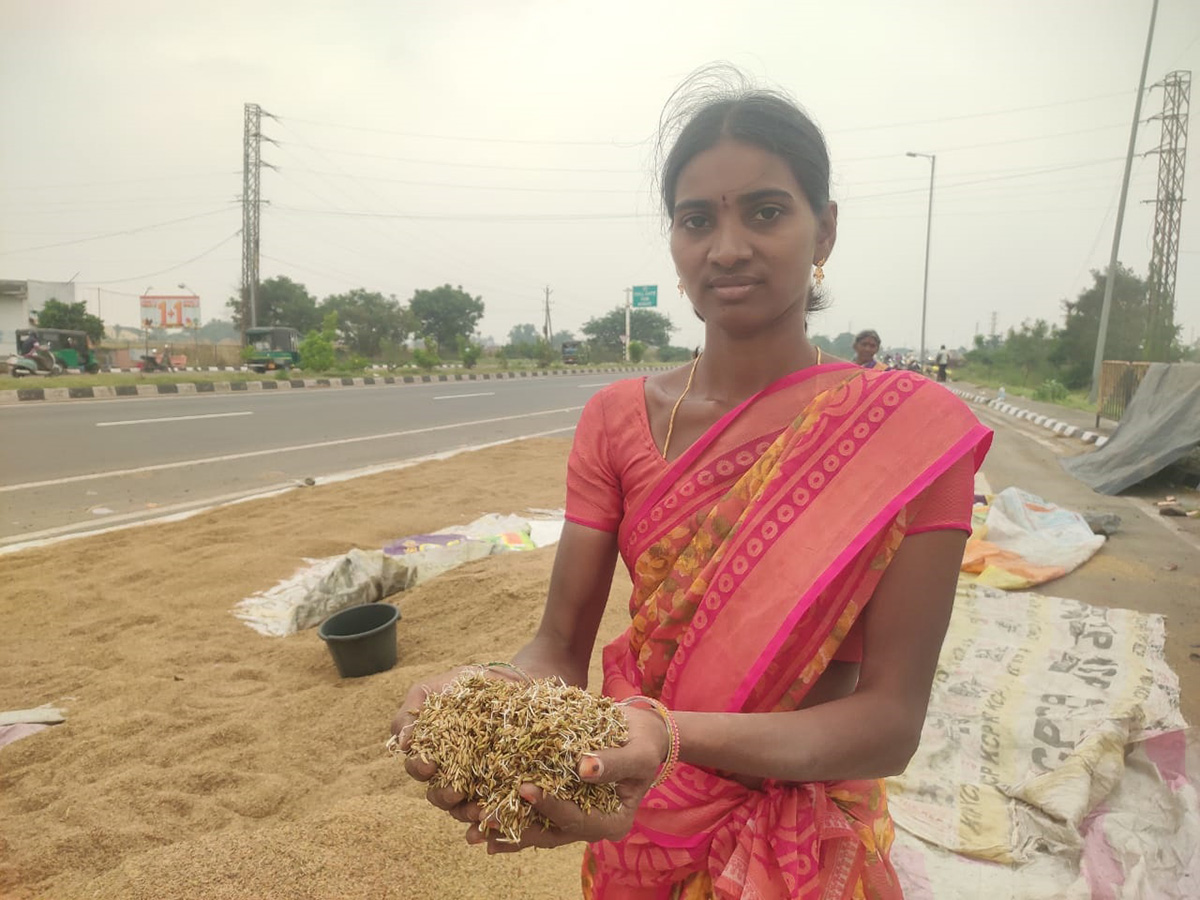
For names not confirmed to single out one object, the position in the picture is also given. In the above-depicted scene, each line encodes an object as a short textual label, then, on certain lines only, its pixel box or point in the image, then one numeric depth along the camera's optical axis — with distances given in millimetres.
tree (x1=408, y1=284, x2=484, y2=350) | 53625
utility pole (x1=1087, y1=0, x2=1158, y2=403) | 15586
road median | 15008
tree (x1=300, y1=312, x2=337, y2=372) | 25609
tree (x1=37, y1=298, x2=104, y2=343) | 30984
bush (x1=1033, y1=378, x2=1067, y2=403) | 20500
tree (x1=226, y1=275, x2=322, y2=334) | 44688
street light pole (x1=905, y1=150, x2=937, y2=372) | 28698
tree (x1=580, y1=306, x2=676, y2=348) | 67062
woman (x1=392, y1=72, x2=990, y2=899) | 1037
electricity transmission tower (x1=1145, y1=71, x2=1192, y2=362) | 15720
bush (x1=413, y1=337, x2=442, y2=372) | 33156
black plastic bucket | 3494
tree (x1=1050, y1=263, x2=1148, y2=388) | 23703
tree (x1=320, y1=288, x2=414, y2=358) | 44469
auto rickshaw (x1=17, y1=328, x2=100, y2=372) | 23941
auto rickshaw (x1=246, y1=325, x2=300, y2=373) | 27462
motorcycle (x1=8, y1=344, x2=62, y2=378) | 20156
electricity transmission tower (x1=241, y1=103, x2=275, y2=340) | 29141
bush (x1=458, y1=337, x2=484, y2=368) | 34719
